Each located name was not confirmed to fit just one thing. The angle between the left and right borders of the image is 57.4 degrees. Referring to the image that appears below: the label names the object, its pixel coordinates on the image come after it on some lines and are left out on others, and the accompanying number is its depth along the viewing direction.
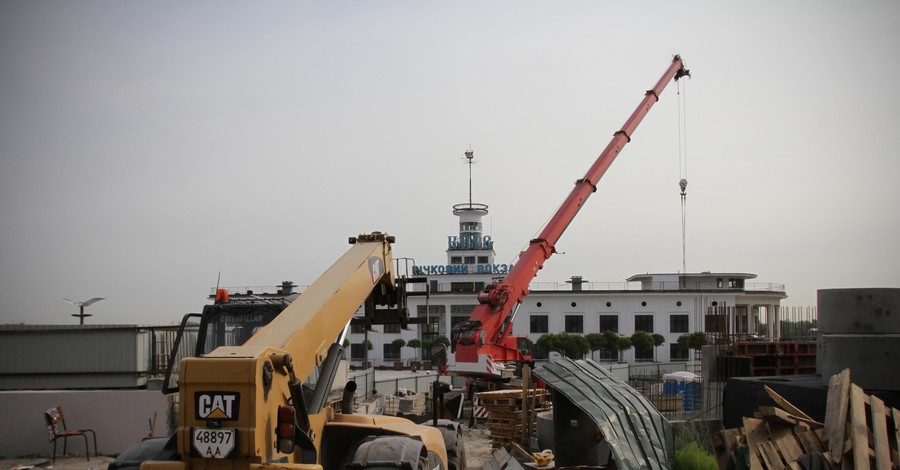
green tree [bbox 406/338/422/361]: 66.86
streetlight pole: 24.72
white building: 66.06
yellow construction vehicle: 6.70
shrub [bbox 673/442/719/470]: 13.06
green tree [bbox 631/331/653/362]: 62.16
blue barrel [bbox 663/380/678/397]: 26.93
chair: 17.98
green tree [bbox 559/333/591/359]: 58.22
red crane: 27.28
